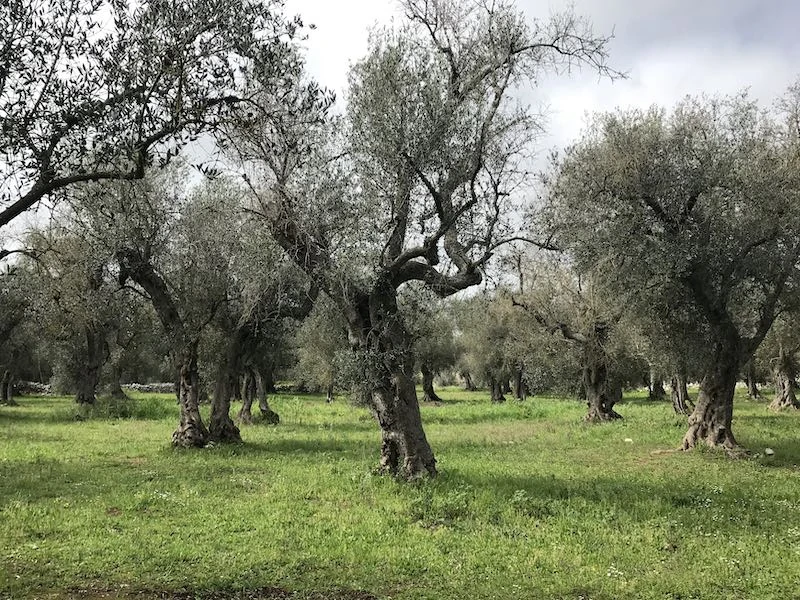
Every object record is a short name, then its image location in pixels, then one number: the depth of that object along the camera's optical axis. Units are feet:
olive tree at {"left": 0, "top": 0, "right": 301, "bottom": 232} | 22.68
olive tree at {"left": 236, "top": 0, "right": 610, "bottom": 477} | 44.42
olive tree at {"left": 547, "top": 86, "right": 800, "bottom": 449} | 57.41
